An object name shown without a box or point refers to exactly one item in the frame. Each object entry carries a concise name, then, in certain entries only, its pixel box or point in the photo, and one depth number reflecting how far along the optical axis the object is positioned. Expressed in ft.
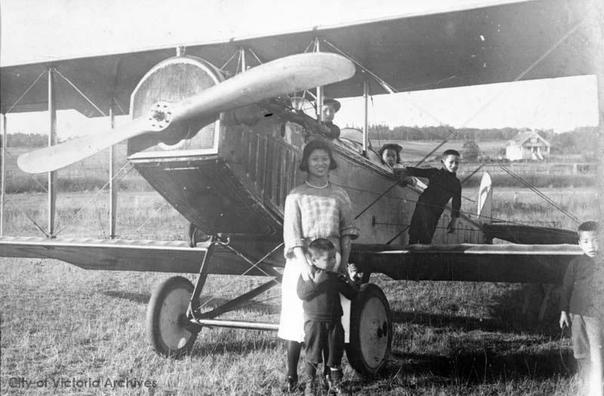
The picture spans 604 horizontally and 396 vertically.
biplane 12.57
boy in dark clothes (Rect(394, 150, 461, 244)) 20.29
